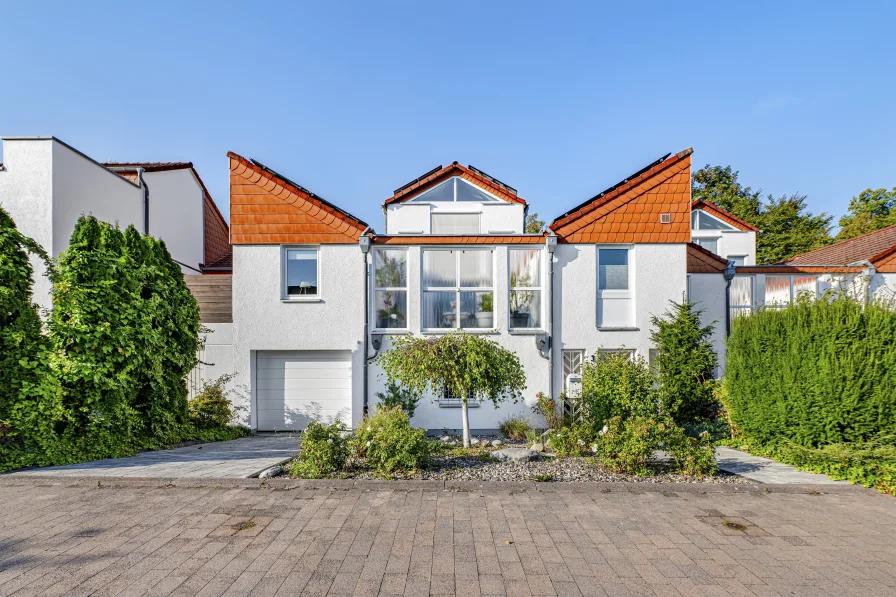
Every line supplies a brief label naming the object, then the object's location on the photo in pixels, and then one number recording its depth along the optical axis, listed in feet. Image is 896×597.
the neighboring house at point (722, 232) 61.26
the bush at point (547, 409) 33.45
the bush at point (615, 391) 23.76
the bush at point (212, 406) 32.22
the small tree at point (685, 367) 31.78
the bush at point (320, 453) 20.89
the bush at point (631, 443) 20.85
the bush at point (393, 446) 21.08
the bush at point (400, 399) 33.96
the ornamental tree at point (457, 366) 25.64
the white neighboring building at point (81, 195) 31.83
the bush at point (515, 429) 32.32
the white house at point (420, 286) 35.29
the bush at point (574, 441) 25.50
